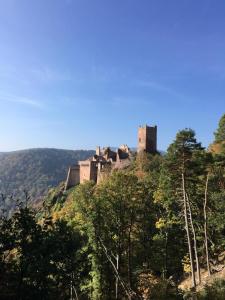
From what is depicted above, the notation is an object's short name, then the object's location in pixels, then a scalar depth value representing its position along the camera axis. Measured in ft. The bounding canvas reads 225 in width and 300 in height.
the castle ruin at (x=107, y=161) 209.20
